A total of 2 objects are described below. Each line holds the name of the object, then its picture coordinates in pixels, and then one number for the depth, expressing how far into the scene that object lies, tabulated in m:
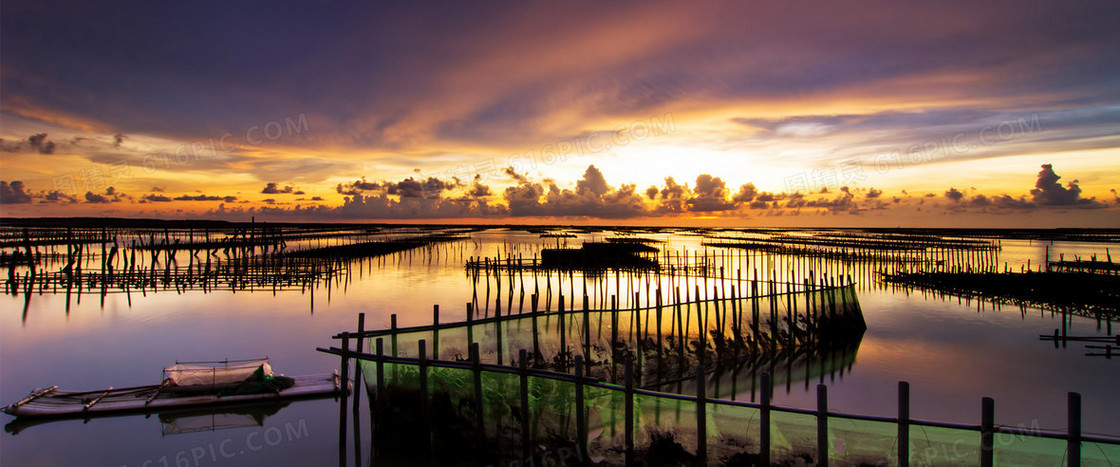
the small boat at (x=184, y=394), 10.05
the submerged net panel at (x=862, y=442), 6.37
